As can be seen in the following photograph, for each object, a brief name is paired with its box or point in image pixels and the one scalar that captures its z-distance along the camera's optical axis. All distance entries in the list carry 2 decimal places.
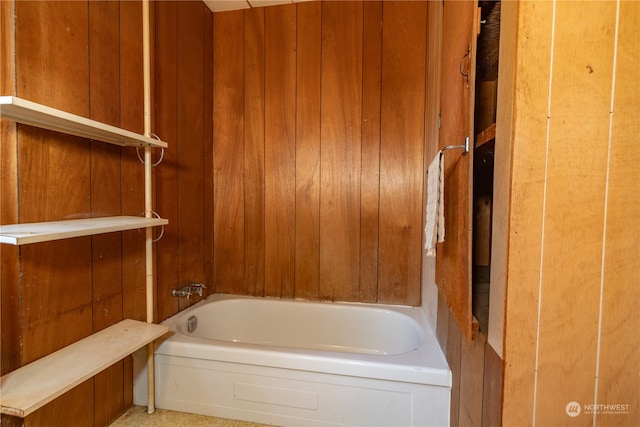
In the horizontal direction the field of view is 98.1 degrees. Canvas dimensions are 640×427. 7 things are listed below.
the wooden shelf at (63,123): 0.78
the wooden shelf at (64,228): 0.74
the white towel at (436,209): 0.92
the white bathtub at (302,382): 1.12
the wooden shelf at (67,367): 0.78
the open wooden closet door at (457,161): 0.74
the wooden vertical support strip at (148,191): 1.29
